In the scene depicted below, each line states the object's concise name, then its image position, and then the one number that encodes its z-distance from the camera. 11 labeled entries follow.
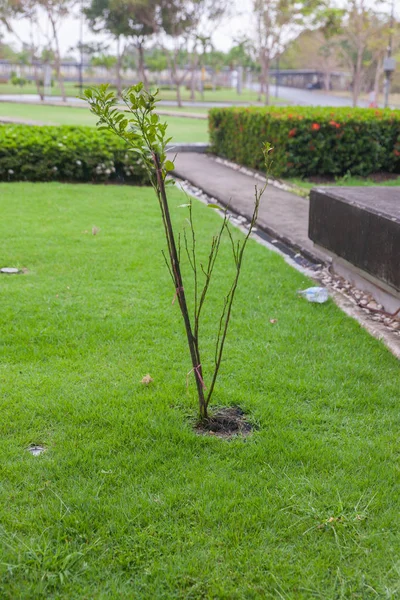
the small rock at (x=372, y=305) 4.21
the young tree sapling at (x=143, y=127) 2.18
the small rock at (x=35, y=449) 2.46
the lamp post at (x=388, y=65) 22.86
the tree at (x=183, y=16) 35.47
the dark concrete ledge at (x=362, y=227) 3.77
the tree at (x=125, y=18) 35.06
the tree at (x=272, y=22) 31.25
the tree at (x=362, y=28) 28.44
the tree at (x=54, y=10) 36.44
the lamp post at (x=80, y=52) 45.86
